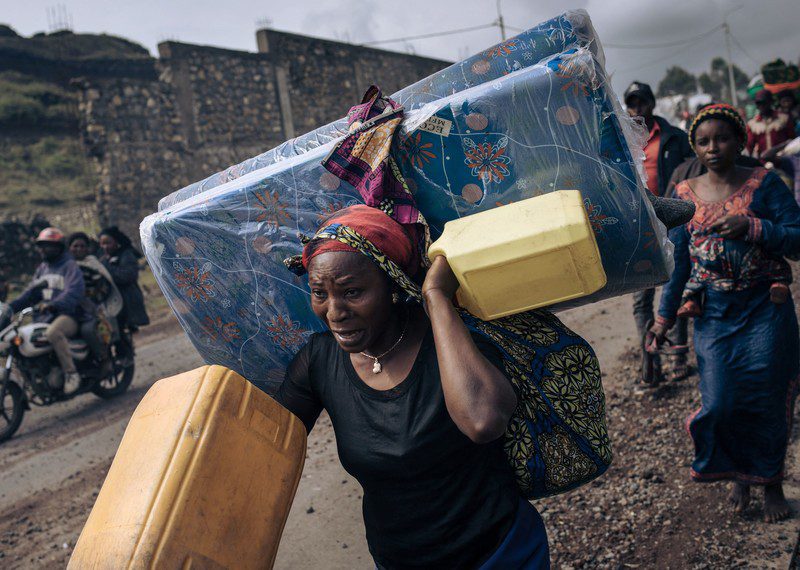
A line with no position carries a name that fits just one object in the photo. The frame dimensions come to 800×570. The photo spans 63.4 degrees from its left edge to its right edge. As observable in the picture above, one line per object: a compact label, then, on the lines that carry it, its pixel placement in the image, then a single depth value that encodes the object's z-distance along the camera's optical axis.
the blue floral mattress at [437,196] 1.82
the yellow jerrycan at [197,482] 1.35
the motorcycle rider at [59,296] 6.52
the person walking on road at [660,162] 4.91
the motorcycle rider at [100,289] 7.20
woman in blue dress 3.07
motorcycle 6.08
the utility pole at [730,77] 39.22
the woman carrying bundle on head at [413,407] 1.55
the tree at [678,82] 77.46
